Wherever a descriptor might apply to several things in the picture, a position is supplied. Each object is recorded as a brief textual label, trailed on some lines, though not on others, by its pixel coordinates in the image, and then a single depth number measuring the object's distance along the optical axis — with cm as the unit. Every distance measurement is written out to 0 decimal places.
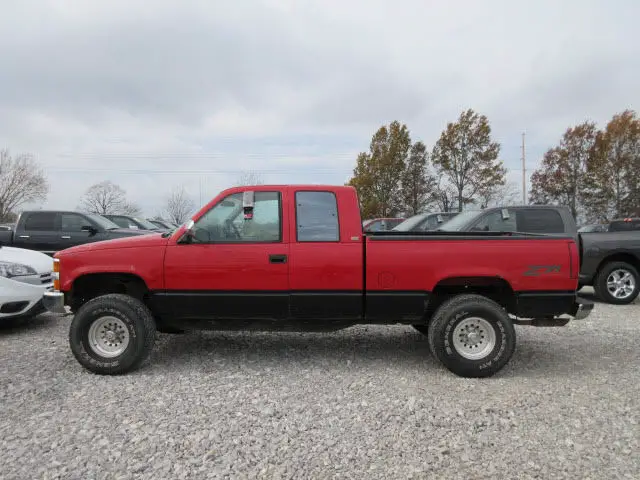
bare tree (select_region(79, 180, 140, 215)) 5156
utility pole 3714
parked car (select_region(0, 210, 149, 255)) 1015
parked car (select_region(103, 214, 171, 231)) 1409
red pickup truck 408
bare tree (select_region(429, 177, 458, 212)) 3188
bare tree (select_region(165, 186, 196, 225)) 4597
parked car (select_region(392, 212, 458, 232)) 1045
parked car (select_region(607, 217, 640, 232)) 913
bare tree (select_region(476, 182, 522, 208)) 3102
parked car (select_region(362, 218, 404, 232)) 1536
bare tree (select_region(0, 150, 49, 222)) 4738
